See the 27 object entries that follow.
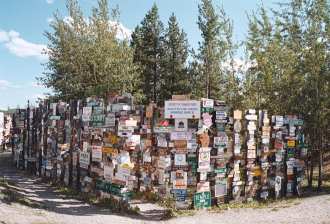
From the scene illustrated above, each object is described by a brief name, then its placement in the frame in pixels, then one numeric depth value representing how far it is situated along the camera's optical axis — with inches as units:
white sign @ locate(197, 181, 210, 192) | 512.1
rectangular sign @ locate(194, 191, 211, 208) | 509.4
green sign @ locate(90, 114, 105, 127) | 571.2
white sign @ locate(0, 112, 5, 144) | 1215.6
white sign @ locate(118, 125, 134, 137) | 521.0
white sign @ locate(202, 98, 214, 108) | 509.7
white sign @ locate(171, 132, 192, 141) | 504.6
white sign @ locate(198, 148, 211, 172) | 510.9
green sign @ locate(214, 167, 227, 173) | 531.4
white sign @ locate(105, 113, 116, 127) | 544.4
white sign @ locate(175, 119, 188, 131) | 505.0
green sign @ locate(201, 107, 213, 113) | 510.3
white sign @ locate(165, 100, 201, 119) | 501.4
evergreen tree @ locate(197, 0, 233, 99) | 1182.9
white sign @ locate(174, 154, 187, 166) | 505.7
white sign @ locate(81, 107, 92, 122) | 608.5
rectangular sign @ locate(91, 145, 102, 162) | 575.2
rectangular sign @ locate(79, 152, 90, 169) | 609.9
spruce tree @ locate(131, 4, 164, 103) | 1406.3
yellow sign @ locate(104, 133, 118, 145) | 538.4
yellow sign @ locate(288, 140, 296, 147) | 627.2
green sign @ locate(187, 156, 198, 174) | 509.7
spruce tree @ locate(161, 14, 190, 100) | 1358.3
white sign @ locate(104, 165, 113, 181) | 538.0
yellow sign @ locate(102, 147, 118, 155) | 537.2
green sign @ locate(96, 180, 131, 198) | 512.1
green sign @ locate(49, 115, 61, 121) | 714.1
